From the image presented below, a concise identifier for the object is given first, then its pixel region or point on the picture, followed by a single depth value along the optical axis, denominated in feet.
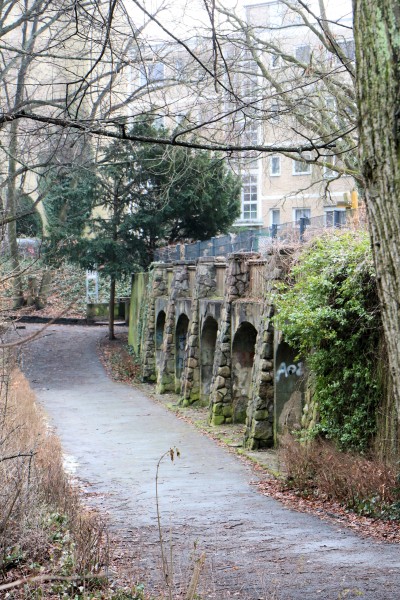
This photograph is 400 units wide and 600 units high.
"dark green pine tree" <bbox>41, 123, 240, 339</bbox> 114.42
